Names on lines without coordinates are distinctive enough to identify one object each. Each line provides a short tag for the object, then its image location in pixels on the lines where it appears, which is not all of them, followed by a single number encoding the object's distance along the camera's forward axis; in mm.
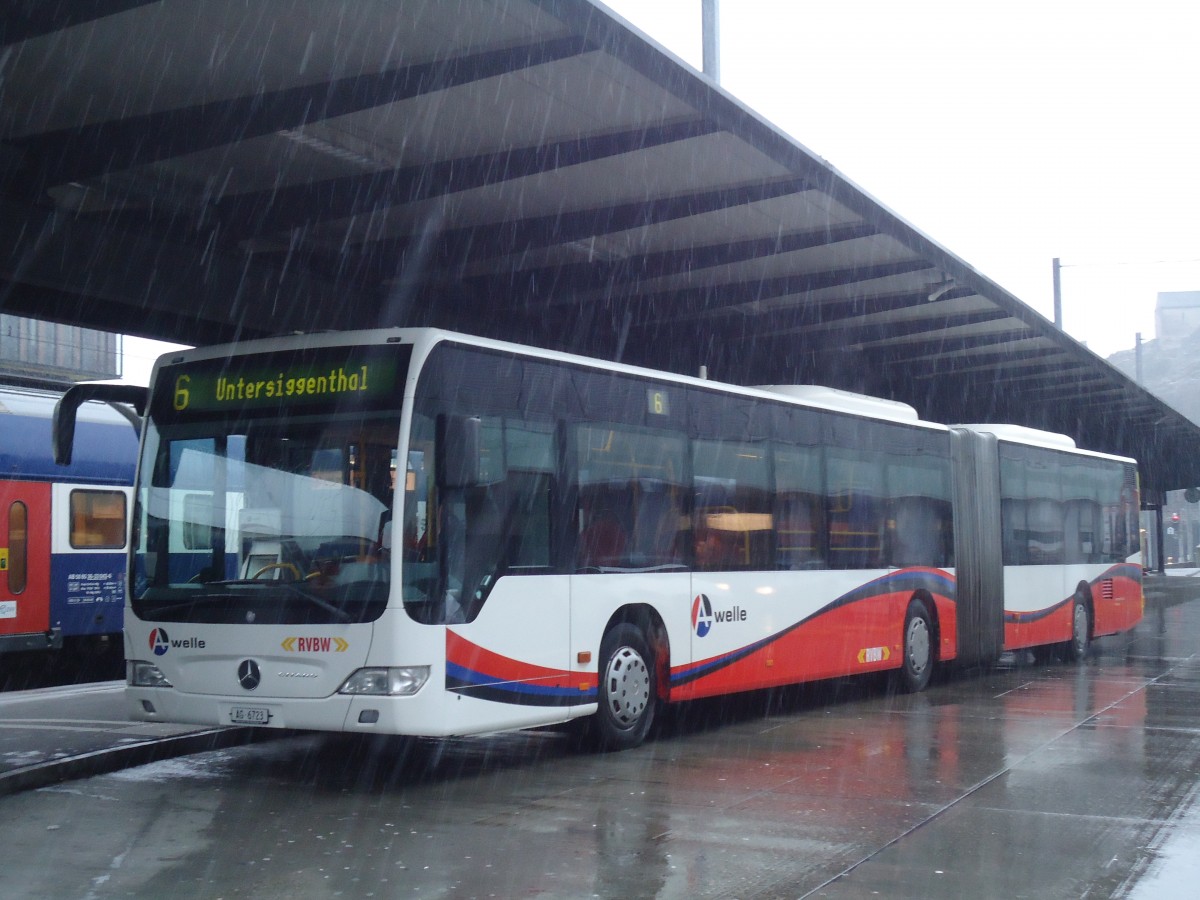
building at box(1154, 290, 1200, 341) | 187188
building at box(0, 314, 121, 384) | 60219
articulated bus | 9000
